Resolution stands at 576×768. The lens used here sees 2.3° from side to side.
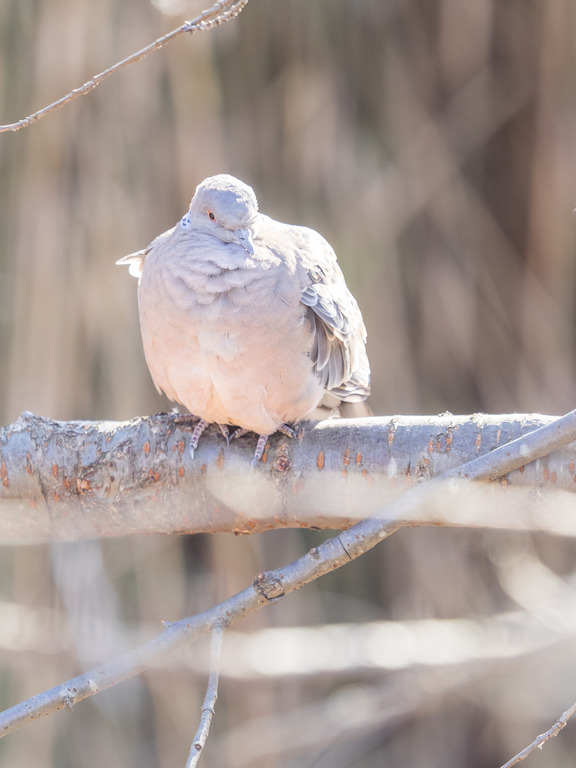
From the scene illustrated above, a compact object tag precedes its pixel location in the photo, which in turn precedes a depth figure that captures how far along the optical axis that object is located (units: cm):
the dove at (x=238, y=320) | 841
